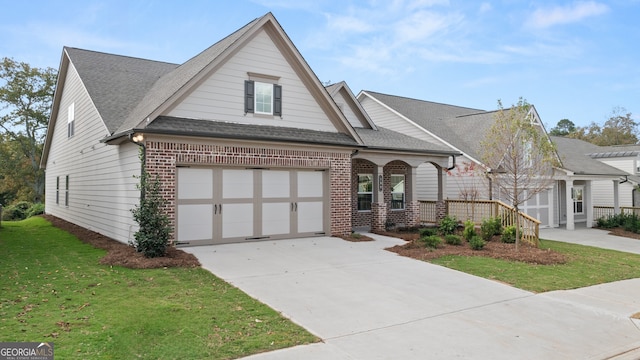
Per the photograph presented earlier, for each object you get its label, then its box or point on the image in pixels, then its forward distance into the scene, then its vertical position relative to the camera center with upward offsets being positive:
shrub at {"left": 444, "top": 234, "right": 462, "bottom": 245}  12.99 -1.70
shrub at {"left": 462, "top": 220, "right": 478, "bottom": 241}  13.28 -1.43
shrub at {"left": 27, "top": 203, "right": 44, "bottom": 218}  28.22 -1.75
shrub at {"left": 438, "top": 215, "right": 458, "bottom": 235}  14.85 -1.44
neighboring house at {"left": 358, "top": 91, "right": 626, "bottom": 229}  20.03 +1.24
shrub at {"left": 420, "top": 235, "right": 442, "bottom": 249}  12.33 -1.68
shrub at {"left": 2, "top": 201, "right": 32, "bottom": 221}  29.08 -2.00
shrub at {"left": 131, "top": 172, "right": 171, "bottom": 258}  9.65 -0.89
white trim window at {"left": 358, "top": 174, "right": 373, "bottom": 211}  18.06 -0.29
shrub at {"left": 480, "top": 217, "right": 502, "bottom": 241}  14.22 -1.47
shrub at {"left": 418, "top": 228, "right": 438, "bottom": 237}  14.31 -1.61
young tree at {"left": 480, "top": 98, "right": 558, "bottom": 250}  12.23 +1.09
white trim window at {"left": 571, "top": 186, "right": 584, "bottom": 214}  25.30 -0.88
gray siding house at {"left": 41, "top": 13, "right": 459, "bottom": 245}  11.29 +1.16
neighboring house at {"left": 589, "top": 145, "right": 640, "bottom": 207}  27.38 +0.84
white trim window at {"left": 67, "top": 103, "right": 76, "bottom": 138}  17.70 +2.75
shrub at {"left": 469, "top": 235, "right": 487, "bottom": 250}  12.22 -1.71
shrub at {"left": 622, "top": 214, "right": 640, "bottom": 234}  20.66 -1.95
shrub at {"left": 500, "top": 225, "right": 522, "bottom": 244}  13.75 -1.64
